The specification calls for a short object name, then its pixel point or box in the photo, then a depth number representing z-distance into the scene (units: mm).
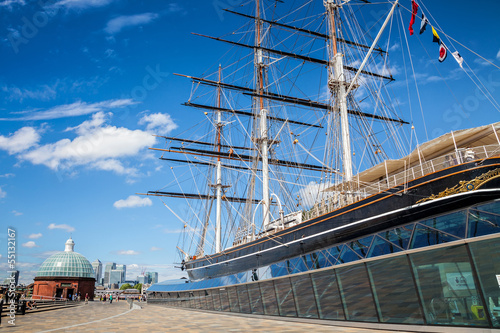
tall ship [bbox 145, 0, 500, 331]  7312
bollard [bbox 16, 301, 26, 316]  17734
